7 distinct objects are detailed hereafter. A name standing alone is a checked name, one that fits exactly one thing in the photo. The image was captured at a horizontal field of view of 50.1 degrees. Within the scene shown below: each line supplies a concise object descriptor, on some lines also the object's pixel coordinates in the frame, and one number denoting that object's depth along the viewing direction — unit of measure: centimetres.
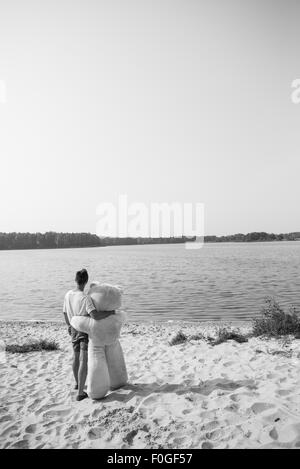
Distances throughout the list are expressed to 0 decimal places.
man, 565
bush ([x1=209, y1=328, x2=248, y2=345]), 910
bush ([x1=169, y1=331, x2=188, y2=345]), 941
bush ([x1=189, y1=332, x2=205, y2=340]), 979
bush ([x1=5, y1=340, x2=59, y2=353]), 904
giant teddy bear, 558
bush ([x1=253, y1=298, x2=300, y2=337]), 951
